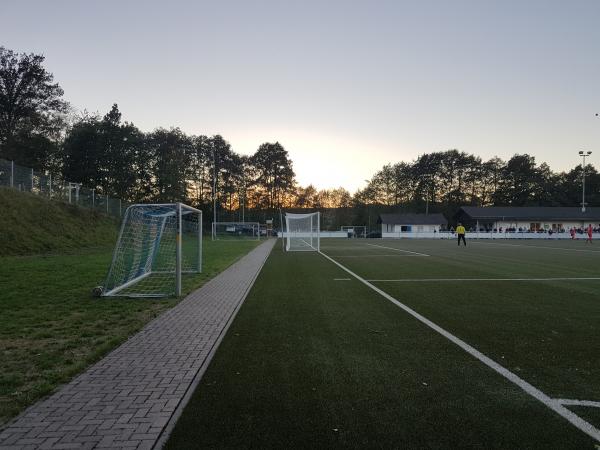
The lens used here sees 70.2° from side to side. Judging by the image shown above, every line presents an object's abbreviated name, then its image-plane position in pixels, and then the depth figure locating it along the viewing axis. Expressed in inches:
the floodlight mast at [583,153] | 2150.7
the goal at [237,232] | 2221.7
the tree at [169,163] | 2487.7
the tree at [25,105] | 1834.4
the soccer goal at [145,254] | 401.7
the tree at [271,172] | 3250.5
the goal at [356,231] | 2586.1
